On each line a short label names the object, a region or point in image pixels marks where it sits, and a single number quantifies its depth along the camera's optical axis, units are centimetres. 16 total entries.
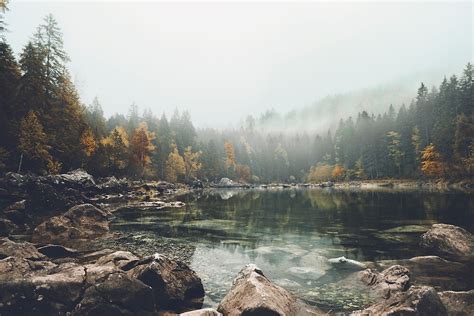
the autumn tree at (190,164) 12962
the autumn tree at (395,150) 11488
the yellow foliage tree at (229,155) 15992
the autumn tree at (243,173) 16490
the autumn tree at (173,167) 11356
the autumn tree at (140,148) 8878
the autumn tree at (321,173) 15827
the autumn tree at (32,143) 4356
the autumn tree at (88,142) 6333
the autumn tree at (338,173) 14545
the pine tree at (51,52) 5353
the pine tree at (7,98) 4419
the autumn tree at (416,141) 10638
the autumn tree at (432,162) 8725
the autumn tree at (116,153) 7550
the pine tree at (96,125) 8051
